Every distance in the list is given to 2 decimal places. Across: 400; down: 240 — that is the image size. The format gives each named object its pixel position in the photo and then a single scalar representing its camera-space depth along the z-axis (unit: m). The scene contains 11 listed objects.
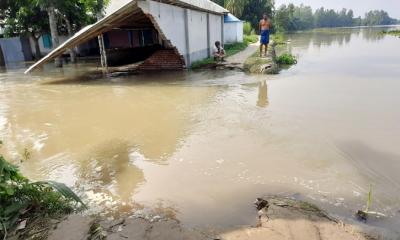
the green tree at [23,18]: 18.47
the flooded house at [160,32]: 12.08
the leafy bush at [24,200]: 3.36
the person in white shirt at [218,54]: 16.25
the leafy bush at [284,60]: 15.62
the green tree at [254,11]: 47.22
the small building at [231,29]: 29.38
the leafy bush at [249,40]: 31.78
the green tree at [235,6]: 42.38
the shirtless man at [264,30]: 14.52
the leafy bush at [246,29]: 40.19
